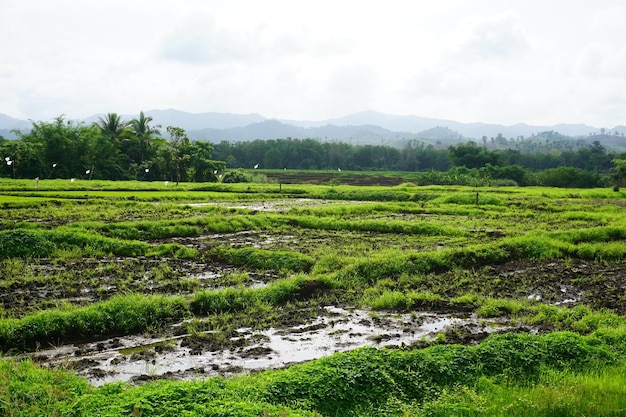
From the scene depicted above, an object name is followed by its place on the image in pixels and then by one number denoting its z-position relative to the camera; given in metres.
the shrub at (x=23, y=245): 13.35
